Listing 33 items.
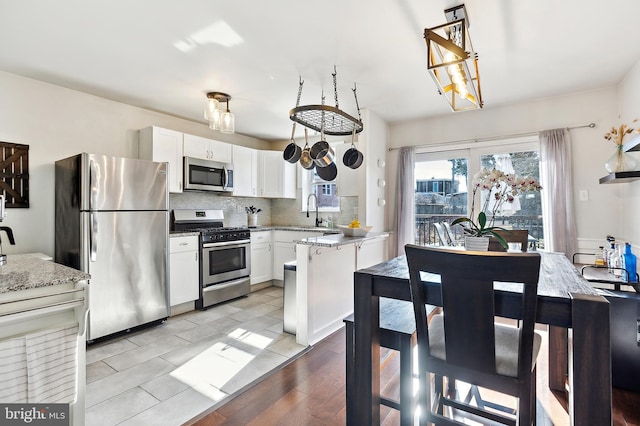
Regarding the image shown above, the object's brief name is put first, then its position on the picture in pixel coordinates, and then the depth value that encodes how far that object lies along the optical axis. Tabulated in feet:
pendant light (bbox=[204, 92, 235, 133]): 10.42
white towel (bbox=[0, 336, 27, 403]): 4.49
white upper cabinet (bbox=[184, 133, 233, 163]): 13.23
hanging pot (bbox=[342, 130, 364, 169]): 10.07
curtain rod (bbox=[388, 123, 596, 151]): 10.80
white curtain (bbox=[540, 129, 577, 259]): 10.89
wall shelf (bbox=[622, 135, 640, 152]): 7.43
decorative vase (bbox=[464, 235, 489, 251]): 5.45
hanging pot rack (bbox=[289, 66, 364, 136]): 7.54
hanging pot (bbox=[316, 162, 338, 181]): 11.31
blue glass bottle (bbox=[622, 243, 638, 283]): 7.72
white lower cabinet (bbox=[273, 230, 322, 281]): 15.08
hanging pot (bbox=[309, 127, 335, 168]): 8.70
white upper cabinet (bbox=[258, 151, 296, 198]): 16.52
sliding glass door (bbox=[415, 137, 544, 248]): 11.98
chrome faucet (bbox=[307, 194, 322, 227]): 16.34
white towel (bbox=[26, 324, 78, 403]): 4.70
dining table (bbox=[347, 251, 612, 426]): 3.35
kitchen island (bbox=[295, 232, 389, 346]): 8.93
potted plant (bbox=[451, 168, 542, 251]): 5.57
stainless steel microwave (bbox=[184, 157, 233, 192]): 12.99
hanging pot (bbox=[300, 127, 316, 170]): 9.53
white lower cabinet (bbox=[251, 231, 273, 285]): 14.71
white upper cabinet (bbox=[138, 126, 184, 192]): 11.98
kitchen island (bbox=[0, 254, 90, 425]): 4.56
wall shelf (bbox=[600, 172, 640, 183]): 8.13
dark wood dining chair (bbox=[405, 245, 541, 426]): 3.34
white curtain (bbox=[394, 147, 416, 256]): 14.07
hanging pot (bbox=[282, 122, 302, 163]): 9.41
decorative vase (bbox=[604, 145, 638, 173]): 8.45
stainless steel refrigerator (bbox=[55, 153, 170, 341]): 9.07
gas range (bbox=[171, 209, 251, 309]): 12.41
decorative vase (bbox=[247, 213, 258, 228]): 16.58
